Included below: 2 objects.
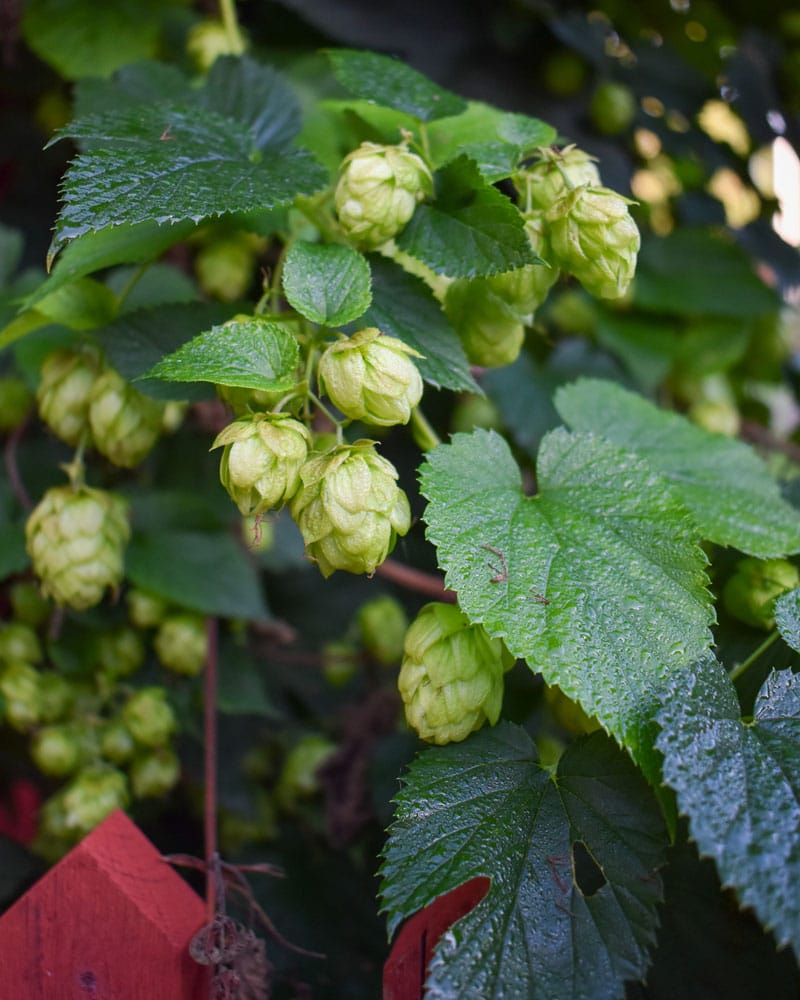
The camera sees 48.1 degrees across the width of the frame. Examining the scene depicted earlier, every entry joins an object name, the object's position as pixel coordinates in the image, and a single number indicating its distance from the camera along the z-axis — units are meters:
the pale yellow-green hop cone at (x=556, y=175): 0.65
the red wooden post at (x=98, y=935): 0.61
